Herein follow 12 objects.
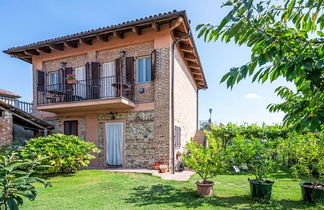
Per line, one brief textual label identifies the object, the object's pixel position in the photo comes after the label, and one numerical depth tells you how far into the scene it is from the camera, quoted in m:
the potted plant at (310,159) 4.37
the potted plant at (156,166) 8.11
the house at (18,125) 8.45
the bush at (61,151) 6.83
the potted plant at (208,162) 4.92
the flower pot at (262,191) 4.54
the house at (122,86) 8.45
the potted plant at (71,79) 9.27
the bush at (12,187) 1.82
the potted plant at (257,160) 4.58
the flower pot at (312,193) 4.31
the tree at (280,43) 1.38
